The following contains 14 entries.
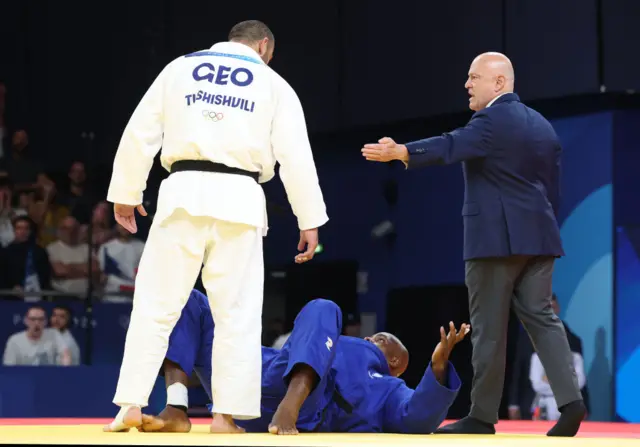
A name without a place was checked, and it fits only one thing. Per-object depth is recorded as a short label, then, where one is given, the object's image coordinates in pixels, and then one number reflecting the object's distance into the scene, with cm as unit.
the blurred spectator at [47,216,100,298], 1553
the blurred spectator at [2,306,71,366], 1385
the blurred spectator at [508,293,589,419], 1599
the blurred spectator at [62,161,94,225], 1627
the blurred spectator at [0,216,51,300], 1531
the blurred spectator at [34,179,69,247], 1609
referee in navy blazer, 714
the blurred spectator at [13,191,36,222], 1620
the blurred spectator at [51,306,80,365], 1402
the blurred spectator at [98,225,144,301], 1538
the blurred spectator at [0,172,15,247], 1568
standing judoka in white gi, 639
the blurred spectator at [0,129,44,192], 1658
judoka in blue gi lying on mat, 643
